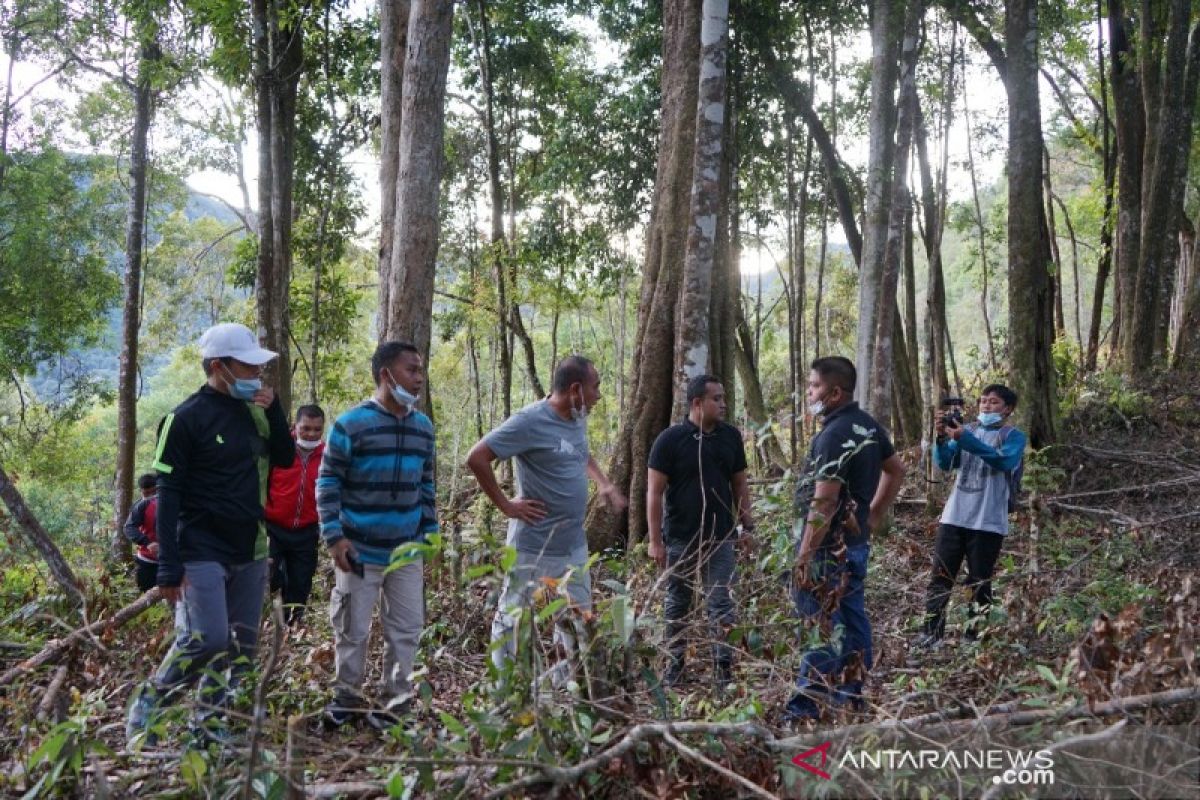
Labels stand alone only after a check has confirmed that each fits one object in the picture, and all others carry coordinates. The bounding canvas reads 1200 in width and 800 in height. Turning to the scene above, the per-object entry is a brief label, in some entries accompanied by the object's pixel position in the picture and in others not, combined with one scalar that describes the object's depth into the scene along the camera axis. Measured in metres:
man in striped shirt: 4.46
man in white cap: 4.02
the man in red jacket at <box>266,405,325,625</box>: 6.47
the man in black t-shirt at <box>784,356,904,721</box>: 4.05
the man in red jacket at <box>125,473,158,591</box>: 6.59
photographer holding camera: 5.68
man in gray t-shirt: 4.65
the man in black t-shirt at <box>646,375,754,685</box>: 4.93
